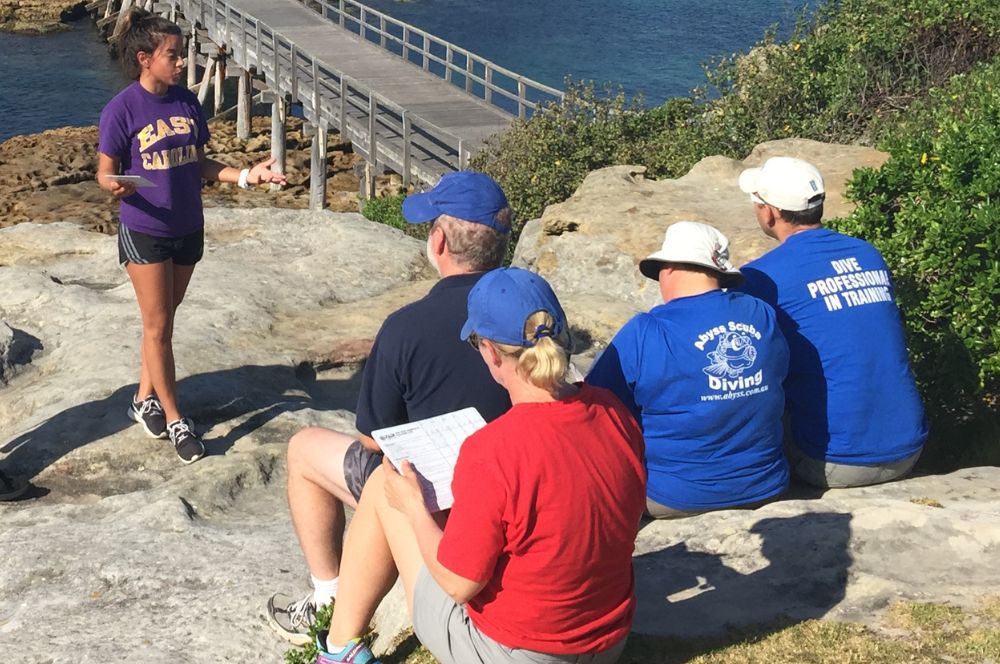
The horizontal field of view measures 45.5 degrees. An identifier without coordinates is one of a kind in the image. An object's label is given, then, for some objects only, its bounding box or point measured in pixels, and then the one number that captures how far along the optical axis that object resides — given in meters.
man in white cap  4.29
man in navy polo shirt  3.56
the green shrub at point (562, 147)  12.09
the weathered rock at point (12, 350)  7.00
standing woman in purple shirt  5.48
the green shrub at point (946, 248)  5.32
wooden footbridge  18.77
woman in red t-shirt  2.83
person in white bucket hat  3.90
